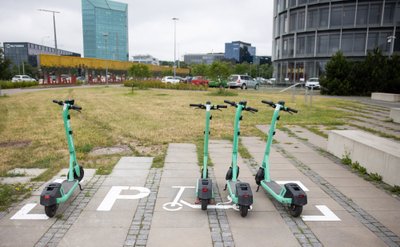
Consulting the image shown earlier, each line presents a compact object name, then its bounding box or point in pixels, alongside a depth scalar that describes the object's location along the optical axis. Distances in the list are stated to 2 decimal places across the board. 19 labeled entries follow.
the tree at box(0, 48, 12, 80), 22.10
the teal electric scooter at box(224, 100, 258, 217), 4.08
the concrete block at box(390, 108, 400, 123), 12.49
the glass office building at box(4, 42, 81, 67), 107.69
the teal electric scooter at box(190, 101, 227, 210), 4.27
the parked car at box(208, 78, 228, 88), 25.35
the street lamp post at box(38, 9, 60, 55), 38.07
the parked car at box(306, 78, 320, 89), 39.23
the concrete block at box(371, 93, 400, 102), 23.47
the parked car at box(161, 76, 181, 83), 46.17
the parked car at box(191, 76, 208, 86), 38.96
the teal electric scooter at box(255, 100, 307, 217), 4.10
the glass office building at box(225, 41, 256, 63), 143.93
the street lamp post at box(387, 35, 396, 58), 41.12
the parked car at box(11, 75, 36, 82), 47.23
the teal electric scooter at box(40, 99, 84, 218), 3.95
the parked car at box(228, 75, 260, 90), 35.81
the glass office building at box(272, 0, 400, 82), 42.00
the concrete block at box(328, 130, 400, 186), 5.41
